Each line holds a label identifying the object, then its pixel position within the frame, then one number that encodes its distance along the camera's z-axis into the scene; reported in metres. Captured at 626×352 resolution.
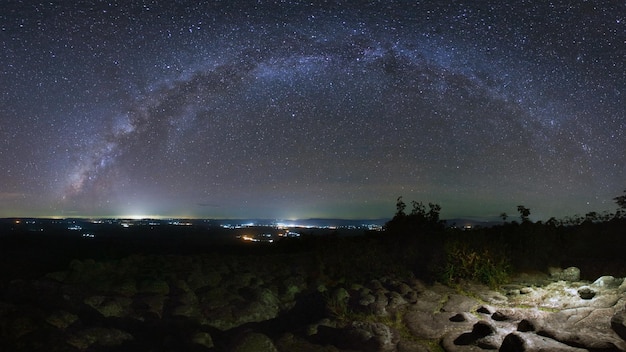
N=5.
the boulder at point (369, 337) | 6.72
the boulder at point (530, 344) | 5.92
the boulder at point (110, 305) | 7.14
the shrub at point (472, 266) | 10.98
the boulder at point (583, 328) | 6.00
